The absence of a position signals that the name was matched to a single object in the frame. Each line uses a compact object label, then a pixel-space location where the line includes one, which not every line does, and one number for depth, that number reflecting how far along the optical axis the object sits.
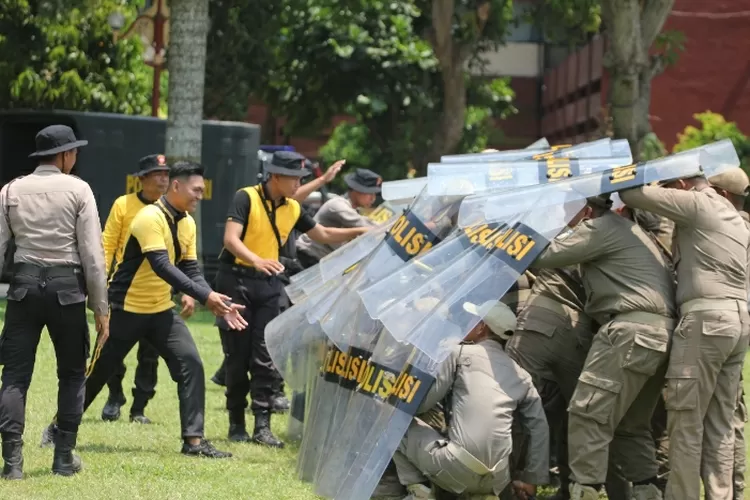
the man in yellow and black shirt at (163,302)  14.99
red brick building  52.71
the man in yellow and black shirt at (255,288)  16.14
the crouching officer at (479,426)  12.25
